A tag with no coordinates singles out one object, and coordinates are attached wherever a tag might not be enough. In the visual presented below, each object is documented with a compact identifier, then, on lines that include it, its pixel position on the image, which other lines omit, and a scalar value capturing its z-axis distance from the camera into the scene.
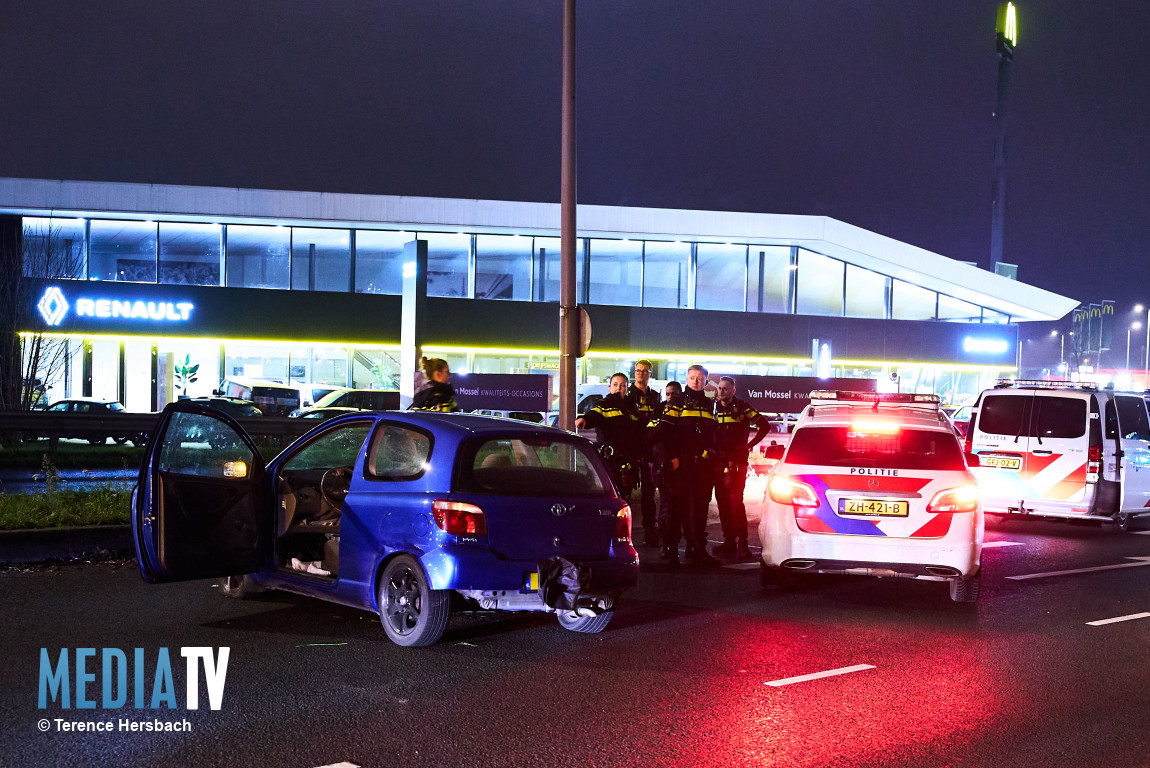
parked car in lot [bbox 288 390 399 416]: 28.25
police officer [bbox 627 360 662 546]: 11.34
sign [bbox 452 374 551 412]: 17.62
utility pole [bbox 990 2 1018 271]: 73.19
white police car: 8.36
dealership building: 35.88
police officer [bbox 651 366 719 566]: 10.67
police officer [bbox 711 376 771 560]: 11.16
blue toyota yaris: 6.70
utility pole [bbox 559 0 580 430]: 12.09
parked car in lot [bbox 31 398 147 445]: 21.28
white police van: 13.46
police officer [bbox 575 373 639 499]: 11.30
